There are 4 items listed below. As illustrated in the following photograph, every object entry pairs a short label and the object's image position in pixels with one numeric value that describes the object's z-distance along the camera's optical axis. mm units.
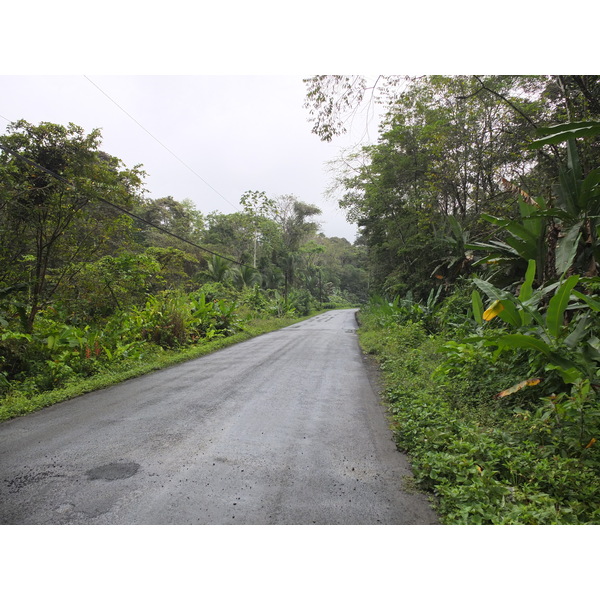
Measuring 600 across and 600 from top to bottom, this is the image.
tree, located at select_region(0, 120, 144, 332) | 6211
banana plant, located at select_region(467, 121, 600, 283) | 4012
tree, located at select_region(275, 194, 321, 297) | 29250
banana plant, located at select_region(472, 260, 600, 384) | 2939
